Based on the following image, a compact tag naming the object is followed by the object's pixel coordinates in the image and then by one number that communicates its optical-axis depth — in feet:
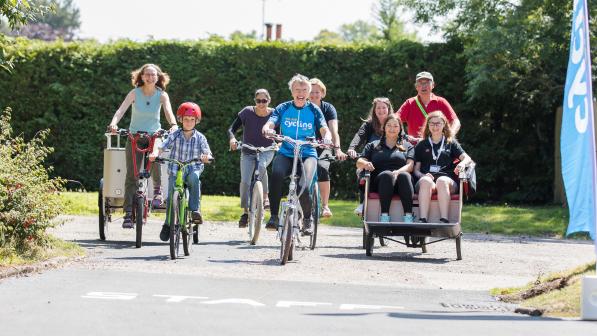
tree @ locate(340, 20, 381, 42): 462.60
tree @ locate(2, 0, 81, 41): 414.82
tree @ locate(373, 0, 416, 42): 157.59
